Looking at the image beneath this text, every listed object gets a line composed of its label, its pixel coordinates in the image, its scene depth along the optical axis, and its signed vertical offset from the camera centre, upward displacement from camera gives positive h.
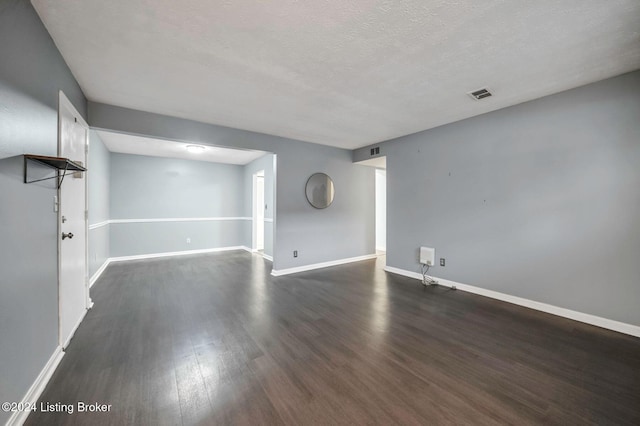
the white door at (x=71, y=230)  2.00 -0.13
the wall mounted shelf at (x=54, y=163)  1.44 +0.37
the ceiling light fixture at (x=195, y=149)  4.95 +1.43
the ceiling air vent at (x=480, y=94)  2.63 +1.37
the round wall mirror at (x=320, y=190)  4.73 +0.50
